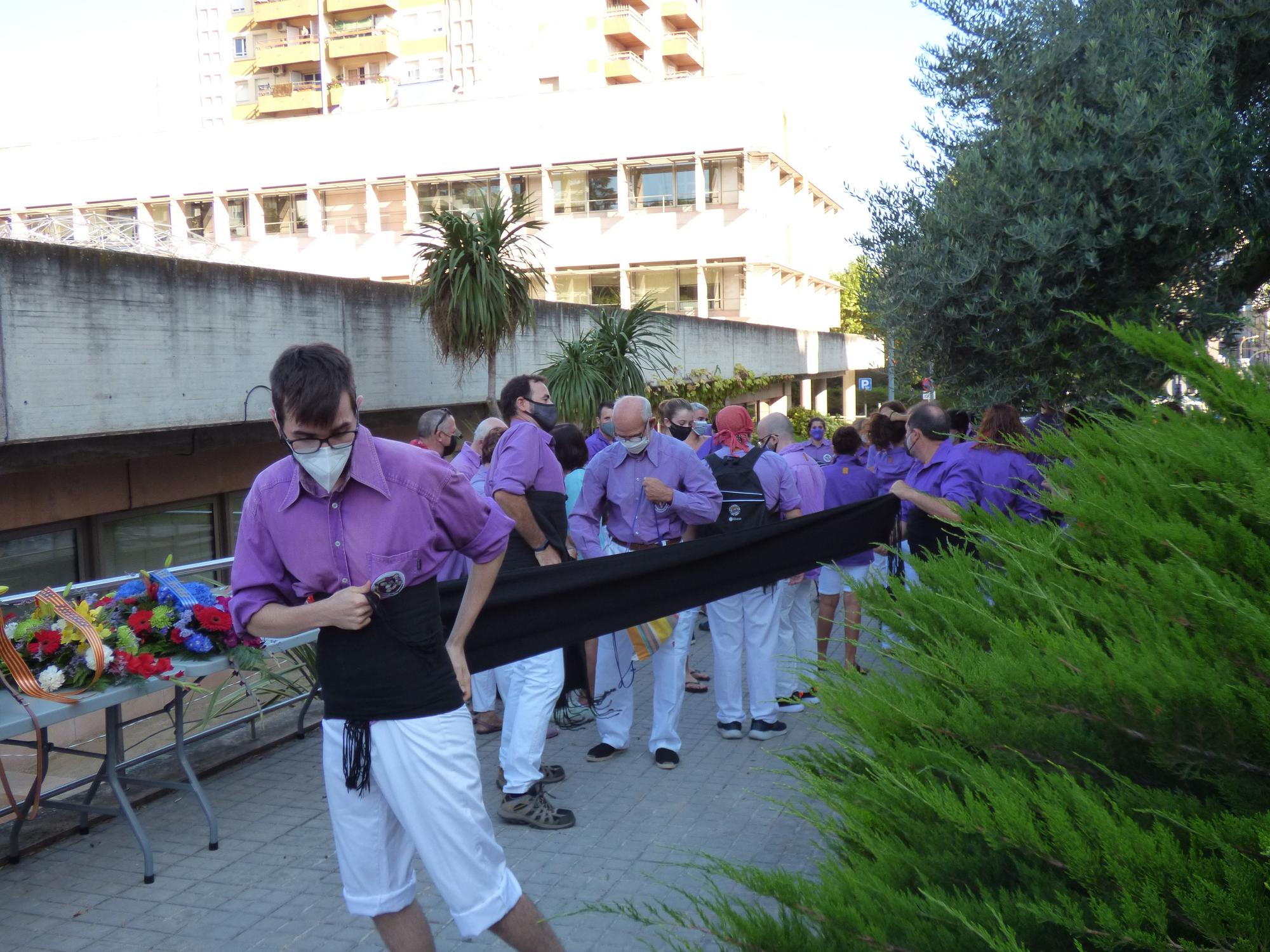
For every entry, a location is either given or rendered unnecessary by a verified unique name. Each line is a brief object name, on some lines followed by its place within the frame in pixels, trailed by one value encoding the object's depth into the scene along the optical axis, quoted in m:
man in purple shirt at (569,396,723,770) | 6.97
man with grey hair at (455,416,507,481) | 7.91
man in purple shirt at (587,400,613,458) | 10.95
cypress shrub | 1.56
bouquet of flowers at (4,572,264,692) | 5.02
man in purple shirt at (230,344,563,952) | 3.21
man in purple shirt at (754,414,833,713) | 8.20
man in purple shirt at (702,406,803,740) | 7.52
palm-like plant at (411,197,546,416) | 12.09
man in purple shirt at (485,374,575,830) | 5.92
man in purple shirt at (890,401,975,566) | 6.33
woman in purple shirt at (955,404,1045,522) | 6.40
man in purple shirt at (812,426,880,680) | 8.91
